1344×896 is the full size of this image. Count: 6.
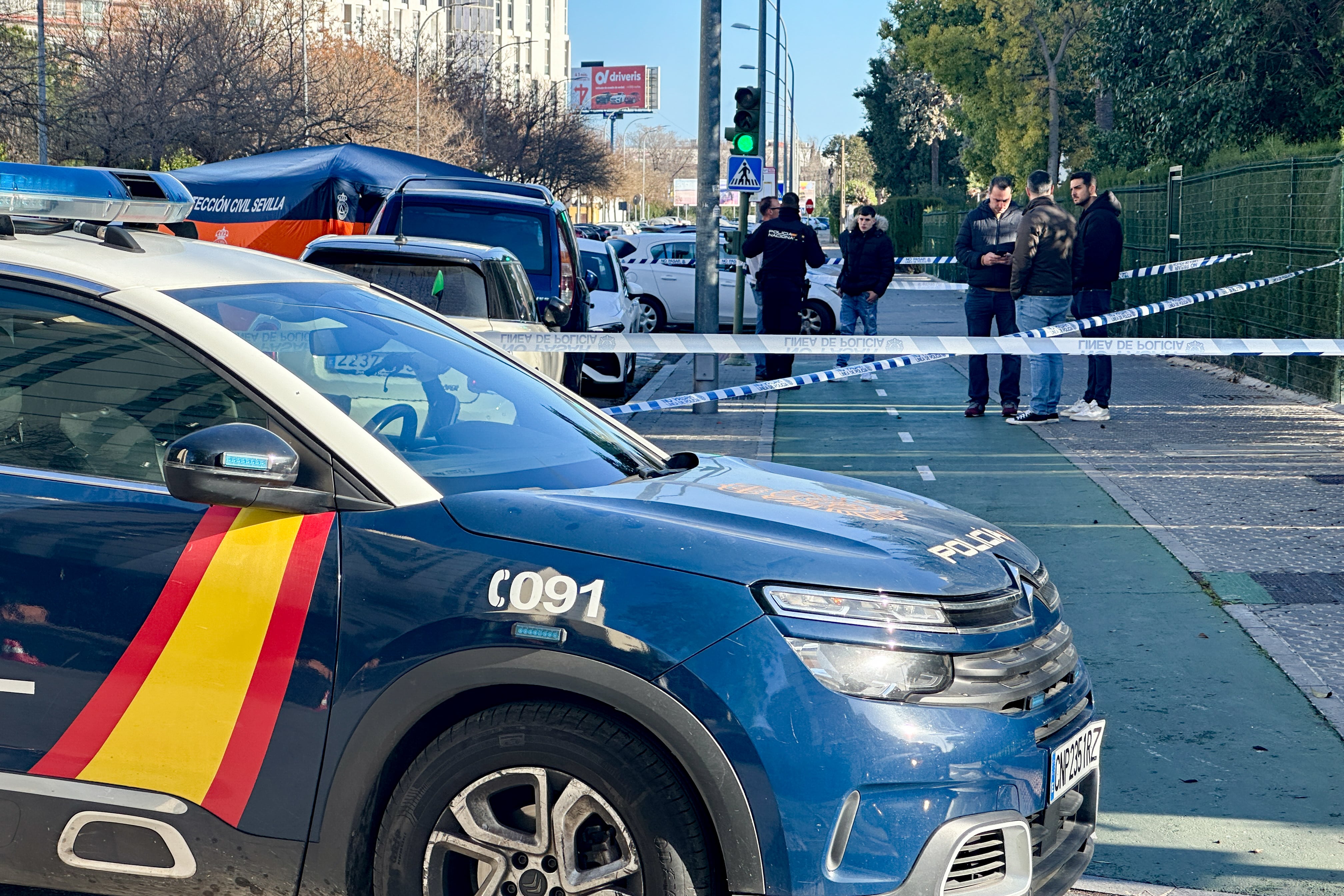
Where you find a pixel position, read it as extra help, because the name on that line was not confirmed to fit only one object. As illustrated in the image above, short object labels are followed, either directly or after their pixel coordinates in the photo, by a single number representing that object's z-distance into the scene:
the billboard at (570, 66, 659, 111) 170.25
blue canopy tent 20.44
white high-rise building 144.00
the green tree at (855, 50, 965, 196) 69.81
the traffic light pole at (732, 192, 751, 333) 19.09
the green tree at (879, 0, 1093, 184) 47.38
